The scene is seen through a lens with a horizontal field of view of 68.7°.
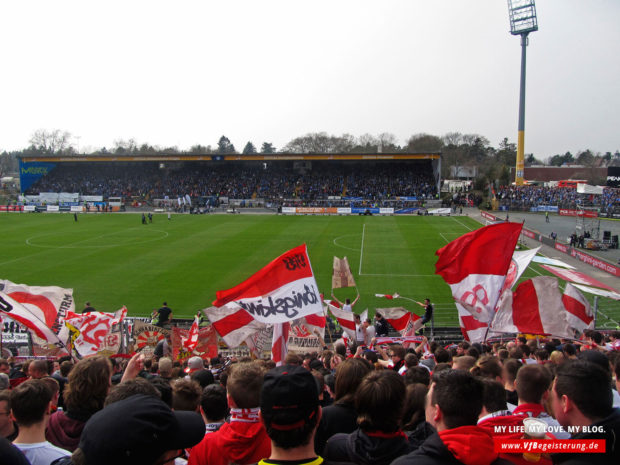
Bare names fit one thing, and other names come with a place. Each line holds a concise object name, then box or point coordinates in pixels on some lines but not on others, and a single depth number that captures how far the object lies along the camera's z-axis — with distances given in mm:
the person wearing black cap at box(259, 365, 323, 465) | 2693
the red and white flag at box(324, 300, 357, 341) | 12750
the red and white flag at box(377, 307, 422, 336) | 14775
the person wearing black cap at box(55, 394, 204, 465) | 2381
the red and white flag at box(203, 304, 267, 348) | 11172
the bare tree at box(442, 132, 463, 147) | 137375
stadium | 2938
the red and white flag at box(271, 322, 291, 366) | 10375
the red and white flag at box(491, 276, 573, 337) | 10977
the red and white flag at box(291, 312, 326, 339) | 11466
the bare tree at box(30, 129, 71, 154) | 131500
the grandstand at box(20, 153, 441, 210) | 69938
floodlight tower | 78438
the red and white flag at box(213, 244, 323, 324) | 10414
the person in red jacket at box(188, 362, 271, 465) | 3674
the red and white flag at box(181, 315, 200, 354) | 12102
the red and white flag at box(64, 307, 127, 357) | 11727
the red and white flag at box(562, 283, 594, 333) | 11758
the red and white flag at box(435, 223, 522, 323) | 10648
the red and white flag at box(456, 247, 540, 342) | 10898
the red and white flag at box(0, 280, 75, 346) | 11086
